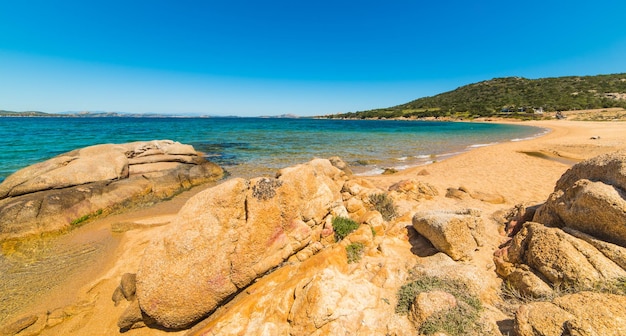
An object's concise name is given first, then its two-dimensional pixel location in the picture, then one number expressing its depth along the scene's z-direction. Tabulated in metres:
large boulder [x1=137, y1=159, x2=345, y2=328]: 5.56
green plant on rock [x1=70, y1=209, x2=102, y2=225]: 10.93
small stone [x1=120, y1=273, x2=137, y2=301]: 6.45
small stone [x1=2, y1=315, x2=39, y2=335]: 5.64
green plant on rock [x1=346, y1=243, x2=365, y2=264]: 6.21
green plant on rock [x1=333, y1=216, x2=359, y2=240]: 7.23
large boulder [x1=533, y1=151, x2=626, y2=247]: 4.86
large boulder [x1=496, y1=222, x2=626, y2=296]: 4.47
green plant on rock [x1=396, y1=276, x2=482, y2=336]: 3.90
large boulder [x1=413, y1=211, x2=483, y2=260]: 6.39
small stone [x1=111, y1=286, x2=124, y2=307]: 6.41
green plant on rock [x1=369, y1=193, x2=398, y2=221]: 9.45
